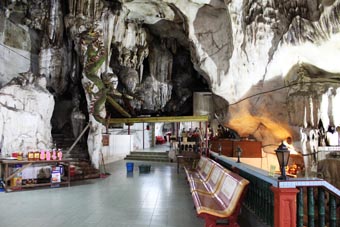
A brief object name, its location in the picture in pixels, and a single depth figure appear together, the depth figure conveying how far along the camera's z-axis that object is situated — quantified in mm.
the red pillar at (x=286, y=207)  2459
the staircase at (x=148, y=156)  14648
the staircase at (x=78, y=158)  8342
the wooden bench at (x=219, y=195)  3105
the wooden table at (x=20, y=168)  6383
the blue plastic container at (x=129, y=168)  9625
